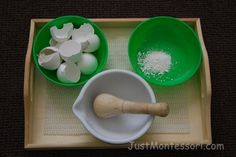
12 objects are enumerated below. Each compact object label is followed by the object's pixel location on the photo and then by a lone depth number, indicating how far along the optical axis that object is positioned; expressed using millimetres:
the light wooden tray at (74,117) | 757
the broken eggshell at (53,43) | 796
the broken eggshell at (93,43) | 783
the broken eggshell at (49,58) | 749
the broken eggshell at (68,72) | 753
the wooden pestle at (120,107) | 664
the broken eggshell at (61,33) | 785
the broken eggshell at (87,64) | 769
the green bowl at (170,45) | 801
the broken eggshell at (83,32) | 789
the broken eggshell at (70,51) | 741
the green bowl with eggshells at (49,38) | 778
